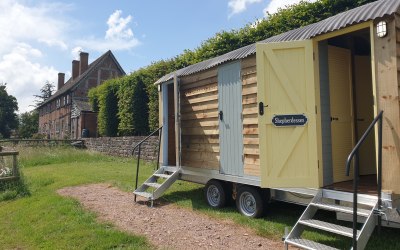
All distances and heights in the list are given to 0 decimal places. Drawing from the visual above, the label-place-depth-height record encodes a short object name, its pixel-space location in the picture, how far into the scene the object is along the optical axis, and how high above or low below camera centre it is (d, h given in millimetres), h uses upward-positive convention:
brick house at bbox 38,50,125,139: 35344 +5138
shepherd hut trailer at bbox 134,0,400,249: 4465 +270
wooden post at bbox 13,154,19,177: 10148 -725
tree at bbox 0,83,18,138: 63531 +5052
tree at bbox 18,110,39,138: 58438 +3099
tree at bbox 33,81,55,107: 82125 +11104
